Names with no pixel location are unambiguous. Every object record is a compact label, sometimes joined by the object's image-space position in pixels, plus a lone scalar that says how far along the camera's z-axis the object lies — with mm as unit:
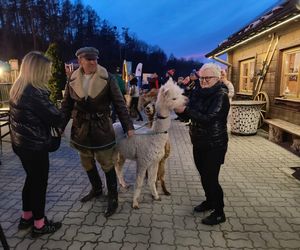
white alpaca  3559
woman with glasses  2947
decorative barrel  8078
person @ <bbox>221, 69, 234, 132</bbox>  7043
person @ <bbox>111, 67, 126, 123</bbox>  10676
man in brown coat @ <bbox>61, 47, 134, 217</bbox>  3234
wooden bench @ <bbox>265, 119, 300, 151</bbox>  6371
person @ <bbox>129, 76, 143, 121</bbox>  12617
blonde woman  2686
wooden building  6930
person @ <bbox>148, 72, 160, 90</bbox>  7840
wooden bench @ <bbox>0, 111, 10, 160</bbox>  7061
